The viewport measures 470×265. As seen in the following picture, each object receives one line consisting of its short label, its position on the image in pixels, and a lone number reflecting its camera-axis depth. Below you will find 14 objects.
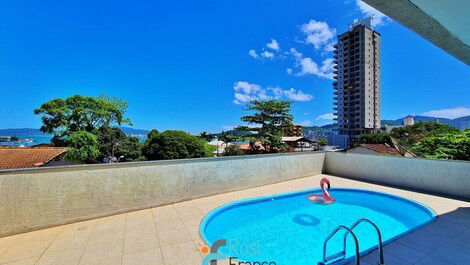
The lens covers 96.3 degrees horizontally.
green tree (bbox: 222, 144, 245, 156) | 19.44
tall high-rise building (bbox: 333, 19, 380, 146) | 59.56
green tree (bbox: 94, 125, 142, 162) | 22.96
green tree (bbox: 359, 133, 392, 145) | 40.01
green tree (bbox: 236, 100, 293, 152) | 15.77
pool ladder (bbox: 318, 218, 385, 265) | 2.58
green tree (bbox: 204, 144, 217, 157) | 26.20
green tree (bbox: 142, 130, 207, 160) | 22.66
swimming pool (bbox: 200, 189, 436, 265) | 3.50
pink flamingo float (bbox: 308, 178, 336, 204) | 5.62
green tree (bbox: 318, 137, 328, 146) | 57.46
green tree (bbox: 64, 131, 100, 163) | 16.90
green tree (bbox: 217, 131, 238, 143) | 16.30
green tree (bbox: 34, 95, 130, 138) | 18.55
